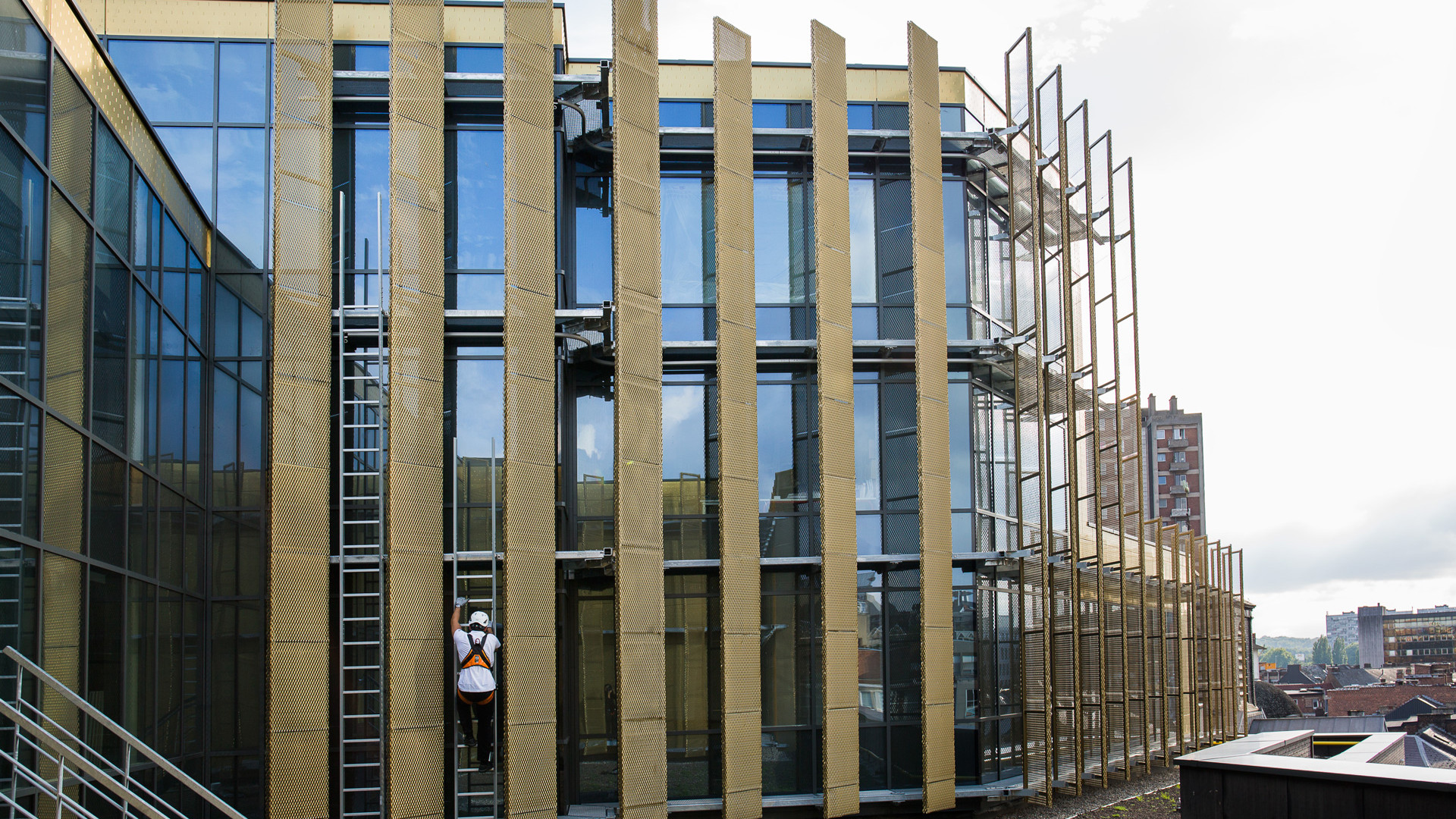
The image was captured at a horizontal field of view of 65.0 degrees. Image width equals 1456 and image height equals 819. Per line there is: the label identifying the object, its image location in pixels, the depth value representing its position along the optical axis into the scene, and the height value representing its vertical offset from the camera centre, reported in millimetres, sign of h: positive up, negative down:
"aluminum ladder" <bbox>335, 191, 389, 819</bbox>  14641 -406
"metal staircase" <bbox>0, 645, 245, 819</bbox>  6207 -1705
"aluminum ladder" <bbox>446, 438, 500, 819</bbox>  14609 -2934
